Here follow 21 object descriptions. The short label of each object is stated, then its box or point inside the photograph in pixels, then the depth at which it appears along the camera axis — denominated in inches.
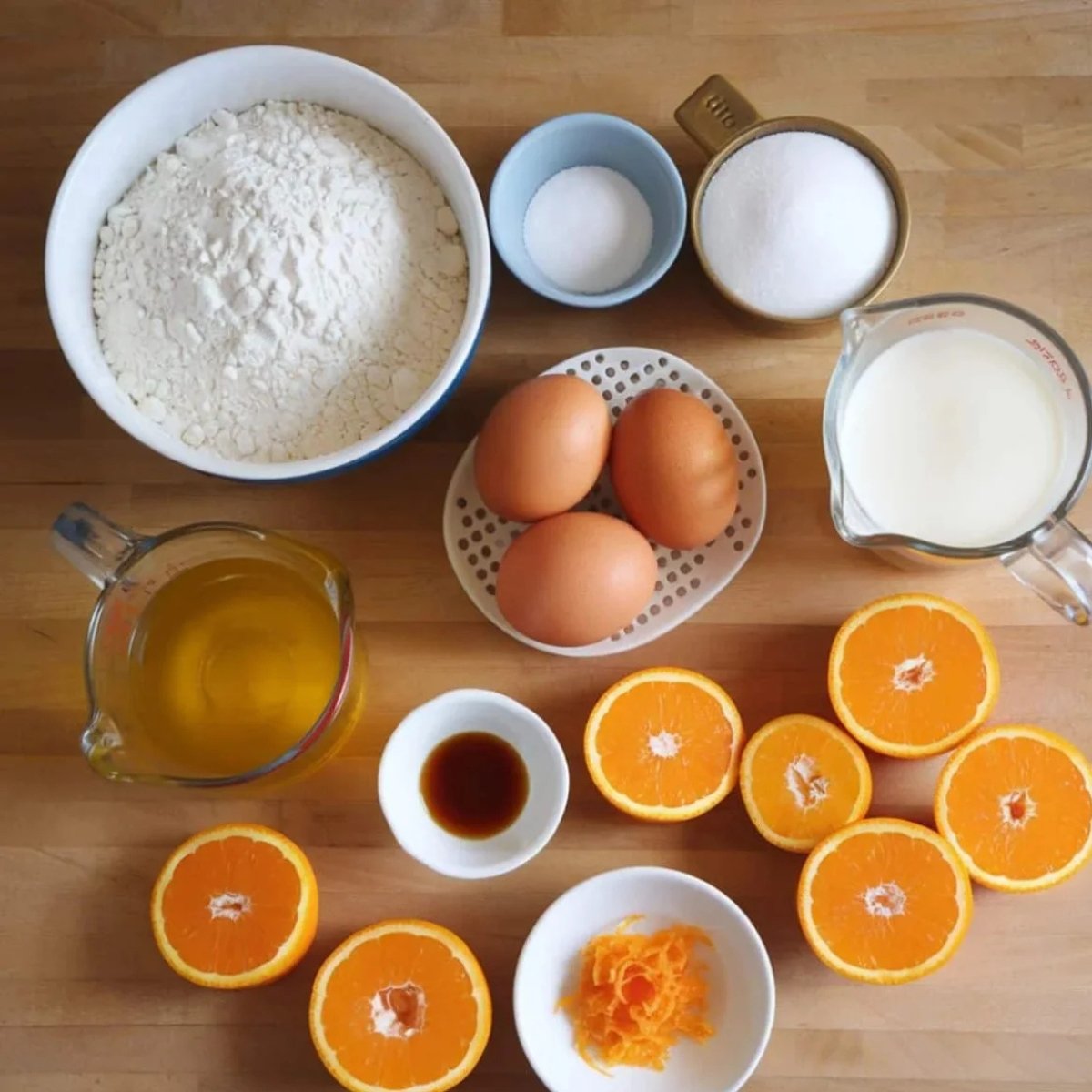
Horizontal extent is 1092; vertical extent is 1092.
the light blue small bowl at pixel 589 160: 42.3
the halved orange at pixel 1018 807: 41.0
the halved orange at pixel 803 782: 41.7
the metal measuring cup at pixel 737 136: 42.1
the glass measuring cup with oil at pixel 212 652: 39.4
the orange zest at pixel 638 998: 40.8
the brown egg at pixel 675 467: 39.4
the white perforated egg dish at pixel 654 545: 43.2
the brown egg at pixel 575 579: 39.4
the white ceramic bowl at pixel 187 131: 39.4
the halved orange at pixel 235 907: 40.9
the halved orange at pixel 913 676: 41.6
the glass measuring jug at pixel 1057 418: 36.0
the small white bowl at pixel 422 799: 41.1
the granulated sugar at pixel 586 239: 43.9
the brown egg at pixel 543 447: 39.2
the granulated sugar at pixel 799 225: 41.3
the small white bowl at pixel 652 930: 40.6
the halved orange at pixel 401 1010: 40.4
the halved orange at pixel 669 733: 41.9
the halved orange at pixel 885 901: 40.3
